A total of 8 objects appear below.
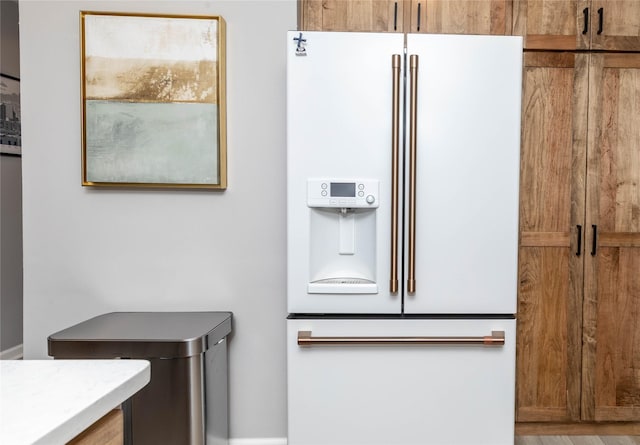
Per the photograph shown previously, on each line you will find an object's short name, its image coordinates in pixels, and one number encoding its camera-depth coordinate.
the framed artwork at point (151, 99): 1.90
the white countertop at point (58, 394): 0.57
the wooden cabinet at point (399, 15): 1.99
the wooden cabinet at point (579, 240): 2.06
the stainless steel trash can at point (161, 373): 1.56
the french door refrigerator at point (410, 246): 1.62
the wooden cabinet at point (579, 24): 2.04
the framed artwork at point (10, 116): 3.13
